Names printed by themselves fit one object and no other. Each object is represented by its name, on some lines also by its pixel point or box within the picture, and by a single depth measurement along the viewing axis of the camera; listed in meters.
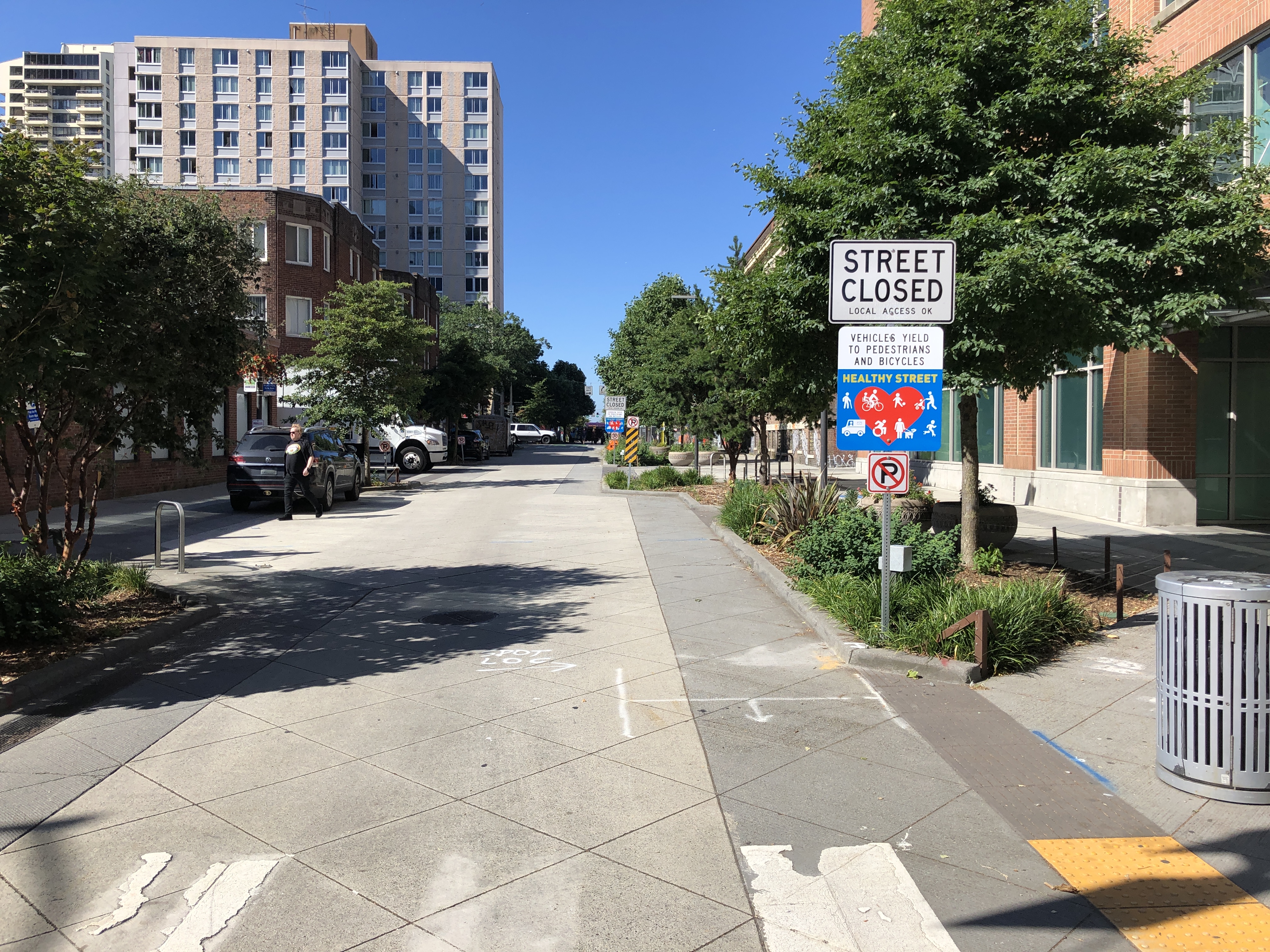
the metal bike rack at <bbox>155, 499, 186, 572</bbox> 11.20
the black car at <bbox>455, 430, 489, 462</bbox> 47.28
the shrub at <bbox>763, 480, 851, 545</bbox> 13.30
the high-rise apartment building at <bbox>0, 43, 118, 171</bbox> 160.25
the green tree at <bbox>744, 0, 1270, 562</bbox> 8.77
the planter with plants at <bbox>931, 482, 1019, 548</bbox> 11.84
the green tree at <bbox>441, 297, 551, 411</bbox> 80.81
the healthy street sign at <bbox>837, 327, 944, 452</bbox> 7.33
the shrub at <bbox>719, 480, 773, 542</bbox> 14.19
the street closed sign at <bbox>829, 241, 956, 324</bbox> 7.24
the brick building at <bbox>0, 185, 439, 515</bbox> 35.12
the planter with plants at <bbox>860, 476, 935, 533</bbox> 12.95
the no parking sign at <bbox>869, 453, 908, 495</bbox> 7.44
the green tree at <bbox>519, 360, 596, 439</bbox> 106.75
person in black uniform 18.52
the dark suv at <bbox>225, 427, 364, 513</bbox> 19.86
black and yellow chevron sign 29.64
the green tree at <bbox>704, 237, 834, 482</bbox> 9.93
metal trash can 4.46
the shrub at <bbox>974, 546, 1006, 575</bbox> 10.28
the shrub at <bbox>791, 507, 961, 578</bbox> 9.19
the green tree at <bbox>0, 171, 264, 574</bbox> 7.55
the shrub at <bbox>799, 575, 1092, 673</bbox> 7.14
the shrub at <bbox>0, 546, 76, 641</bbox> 6.98
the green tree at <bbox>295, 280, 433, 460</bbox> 26.05
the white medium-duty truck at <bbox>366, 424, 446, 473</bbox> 35.41
